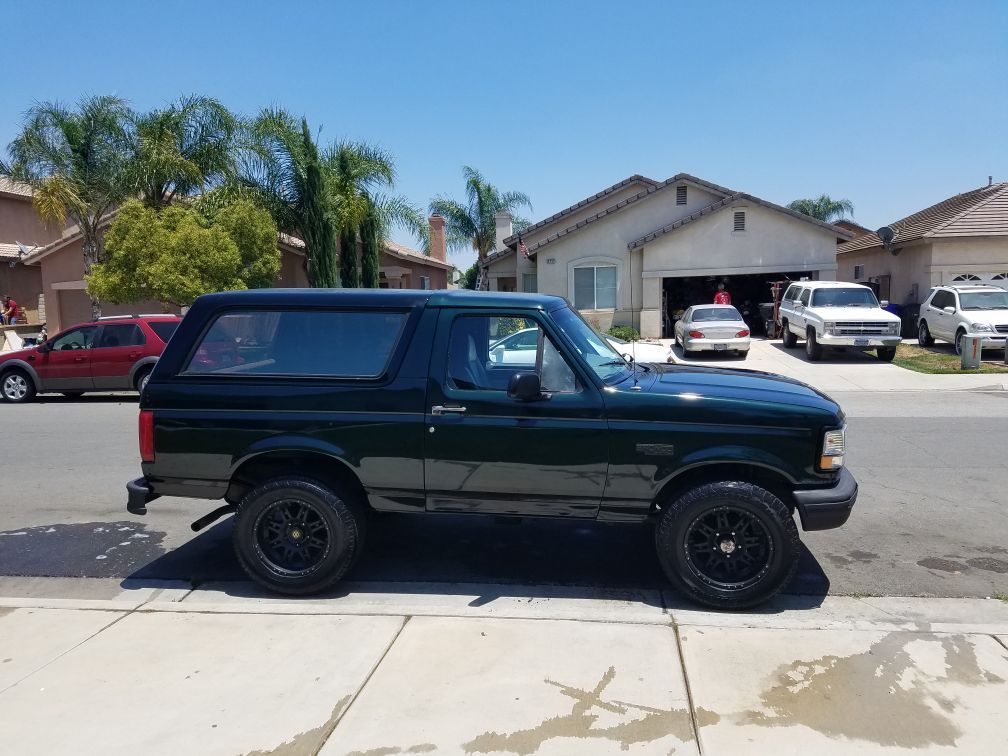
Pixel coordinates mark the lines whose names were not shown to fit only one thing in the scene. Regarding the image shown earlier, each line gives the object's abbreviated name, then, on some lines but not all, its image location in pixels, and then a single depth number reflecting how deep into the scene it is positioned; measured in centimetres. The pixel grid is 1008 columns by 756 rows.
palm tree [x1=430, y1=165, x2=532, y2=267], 3912
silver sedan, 2114
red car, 1502
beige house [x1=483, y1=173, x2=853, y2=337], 2633
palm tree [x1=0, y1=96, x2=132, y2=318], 2345
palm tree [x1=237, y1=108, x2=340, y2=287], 2506
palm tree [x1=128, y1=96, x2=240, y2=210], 2331
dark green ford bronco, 467
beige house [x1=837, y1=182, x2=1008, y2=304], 2400
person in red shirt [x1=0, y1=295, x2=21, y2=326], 2933
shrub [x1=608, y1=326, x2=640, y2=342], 2611
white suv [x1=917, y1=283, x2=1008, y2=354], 1911
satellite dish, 2638
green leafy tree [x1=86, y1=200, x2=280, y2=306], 2002
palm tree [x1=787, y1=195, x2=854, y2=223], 5331
